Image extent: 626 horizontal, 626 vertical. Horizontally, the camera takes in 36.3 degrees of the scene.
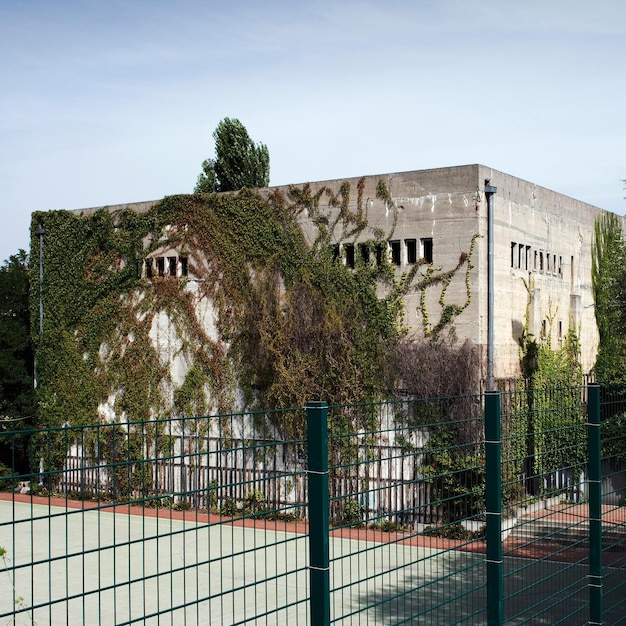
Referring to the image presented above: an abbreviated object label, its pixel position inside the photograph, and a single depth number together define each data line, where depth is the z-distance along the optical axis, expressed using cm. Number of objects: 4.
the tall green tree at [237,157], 4566
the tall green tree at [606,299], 2568
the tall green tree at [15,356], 2692
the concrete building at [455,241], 1997
